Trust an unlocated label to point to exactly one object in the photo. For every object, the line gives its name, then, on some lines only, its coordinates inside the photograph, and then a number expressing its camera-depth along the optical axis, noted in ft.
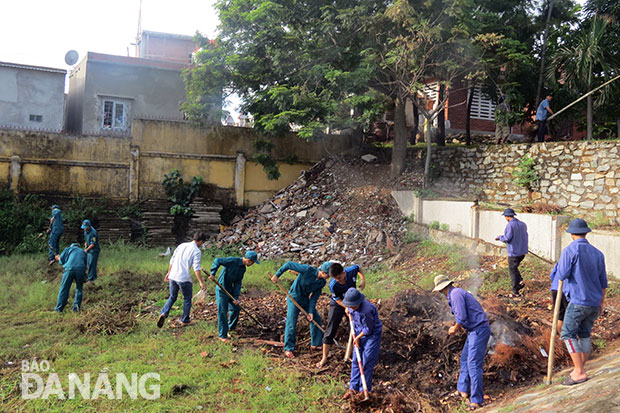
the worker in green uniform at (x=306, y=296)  22.21
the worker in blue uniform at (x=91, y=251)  33.71
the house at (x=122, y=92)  59.57
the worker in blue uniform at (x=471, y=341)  16.93
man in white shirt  25.25
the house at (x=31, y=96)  58.29
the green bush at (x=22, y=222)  43.19
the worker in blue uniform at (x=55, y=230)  39.52
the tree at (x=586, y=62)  40.14
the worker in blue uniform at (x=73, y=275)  27.40
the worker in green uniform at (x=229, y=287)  23.84
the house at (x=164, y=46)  81.25
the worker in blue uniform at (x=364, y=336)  18.03
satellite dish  64.23
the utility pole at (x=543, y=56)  47.60
